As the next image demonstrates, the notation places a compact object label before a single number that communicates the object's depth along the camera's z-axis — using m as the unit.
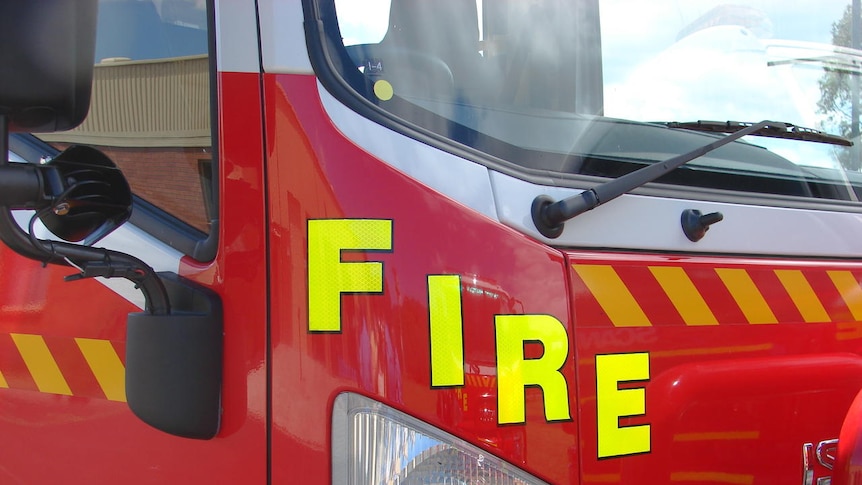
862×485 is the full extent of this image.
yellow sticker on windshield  1.32
